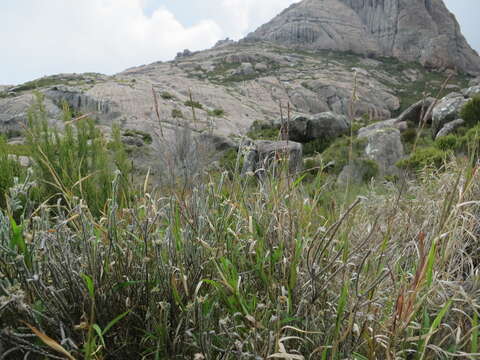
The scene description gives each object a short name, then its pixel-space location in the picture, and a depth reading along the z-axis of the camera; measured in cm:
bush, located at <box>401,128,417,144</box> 1446
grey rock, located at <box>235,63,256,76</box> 5200
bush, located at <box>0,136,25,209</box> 352
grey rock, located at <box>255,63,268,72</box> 5384
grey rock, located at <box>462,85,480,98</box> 1692
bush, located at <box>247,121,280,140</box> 1758
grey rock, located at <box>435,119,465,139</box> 1216
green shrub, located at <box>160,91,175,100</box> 2767
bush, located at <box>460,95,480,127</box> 1190
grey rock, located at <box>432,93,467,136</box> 1356
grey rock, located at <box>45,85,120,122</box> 2241
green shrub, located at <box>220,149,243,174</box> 1380
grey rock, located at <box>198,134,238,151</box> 1620
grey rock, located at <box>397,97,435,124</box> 1698
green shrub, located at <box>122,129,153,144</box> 1837
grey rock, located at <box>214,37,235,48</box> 10849
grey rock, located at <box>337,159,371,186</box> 707
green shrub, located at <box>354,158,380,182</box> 902
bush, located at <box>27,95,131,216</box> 347
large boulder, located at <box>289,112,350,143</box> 1766
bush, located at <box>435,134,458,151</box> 944
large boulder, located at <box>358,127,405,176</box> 1080
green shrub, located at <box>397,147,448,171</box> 734
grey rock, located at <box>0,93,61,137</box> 1992
